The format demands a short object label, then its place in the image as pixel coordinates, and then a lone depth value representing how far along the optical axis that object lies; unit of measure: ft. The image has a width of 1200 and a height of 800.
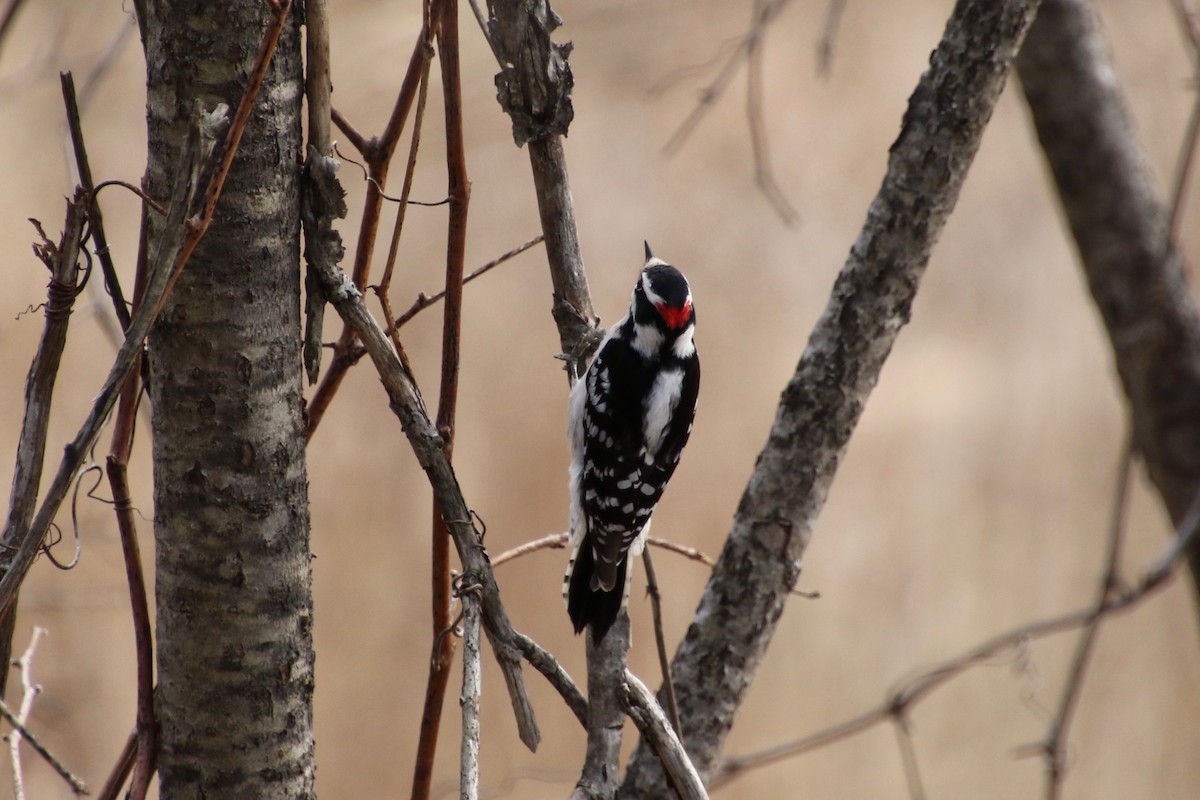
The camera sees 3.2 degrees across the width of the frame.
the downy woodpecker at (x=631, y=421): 23.96
